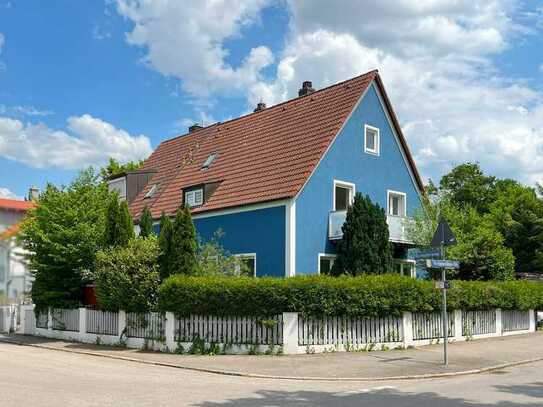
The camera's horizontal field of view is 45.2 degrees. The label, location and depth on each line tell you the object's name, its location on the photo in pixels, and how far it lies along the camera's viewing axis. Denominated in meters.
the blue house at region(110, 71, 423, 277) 23.86
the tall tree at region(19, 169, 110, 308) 23.67
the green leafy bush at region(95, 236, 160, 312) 20.14
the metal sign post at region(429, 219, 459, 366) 15.45
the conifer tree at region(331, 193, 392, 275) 22.80
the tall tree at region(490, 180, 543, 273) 46.34
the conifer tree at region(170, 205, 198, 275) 19.95
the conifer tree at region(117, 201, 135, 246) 22.11
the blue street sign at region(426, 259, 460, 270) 15.63
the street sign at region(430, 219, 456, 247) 15.49
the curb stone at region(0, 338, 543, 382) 13.54
